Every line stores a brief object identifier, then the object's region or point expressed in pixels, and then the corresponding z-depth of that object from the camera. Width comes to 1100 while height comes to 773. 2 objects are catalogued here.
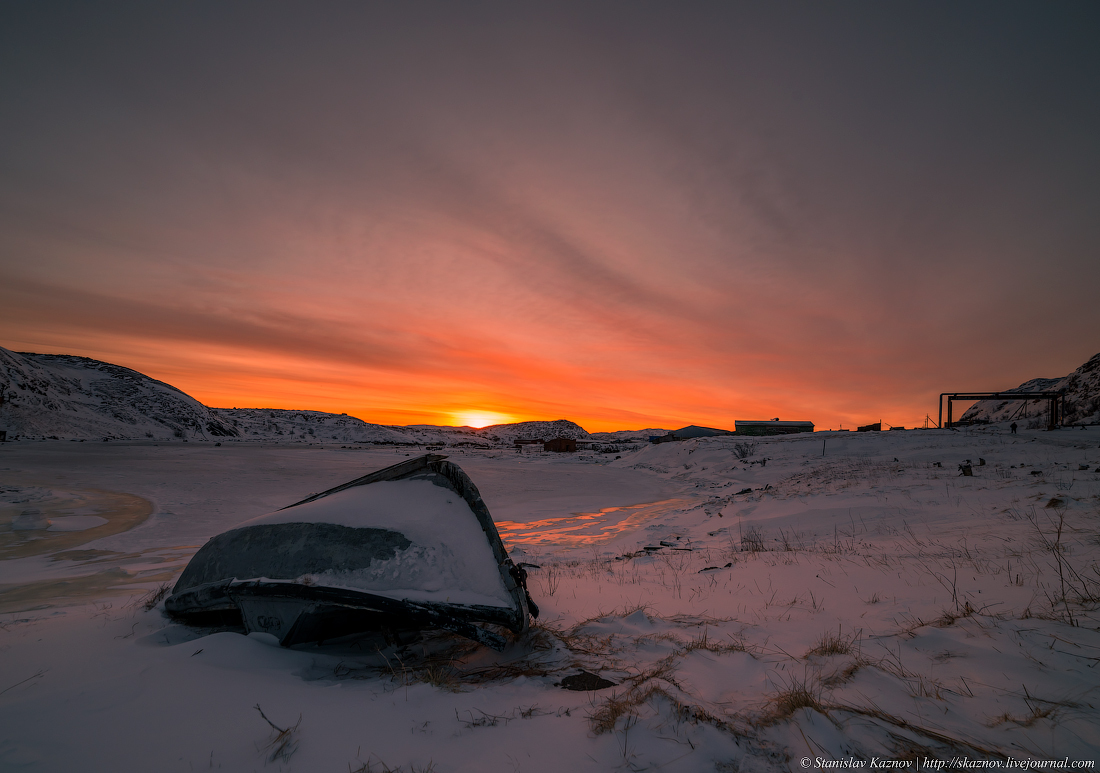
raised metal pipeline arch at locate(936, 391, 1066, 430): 23.44
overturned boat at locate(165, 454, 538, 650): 3.50
